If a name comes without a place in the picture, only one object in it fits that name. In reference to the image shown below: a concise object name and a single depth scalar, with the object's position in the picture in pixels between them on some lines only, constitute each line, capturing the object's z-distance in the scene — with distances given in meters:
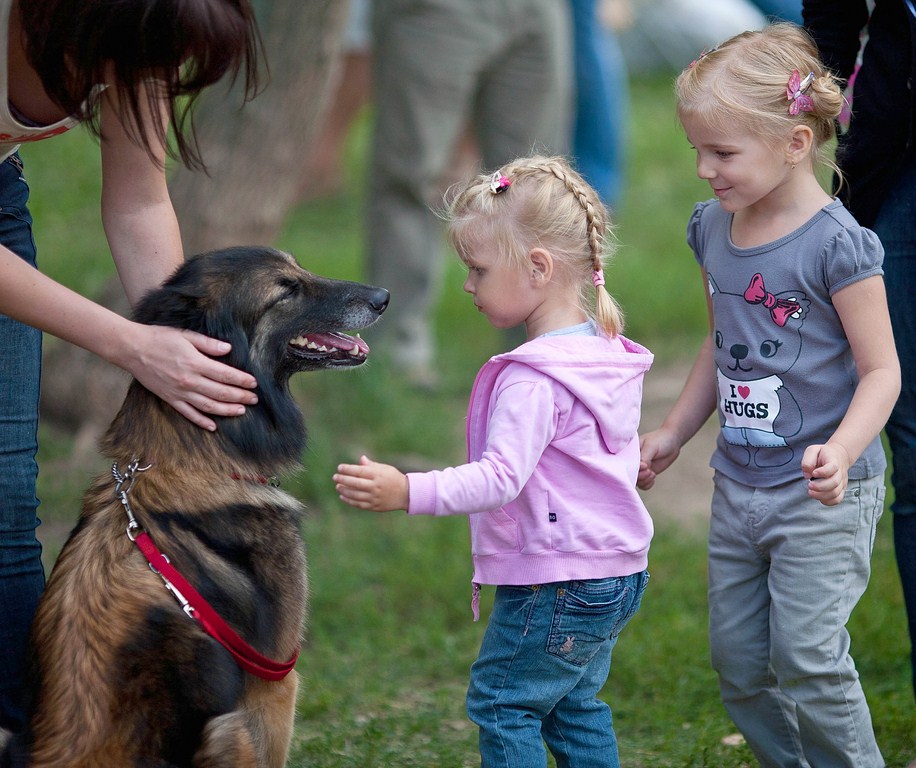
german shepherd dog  4.90
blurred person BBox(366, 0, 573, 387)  12.48
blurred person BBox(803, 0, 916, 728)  5.79
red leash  5.06
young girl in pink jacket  4.96
